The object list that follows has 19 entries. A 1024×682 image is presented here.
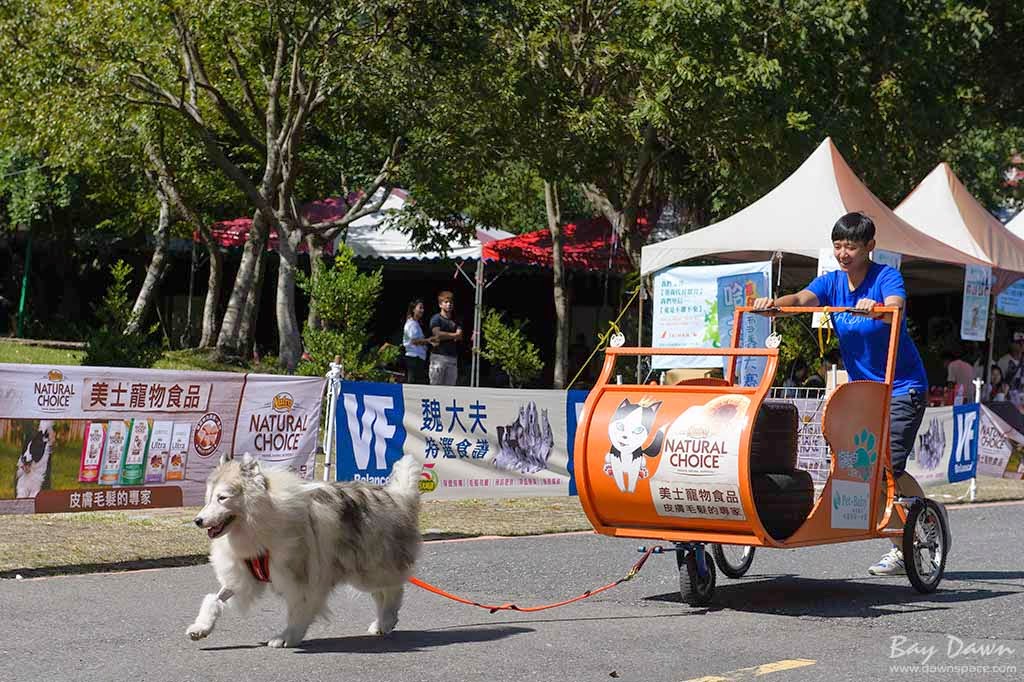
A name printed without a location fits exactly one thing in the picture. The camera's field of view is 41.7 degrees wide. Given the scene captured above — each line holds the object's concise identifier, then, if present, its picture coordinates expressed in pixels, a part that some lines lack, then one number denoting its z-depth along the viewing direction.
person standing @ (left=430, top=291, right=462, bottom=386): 20.05
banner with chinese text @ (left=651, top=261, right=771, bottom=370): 16.95
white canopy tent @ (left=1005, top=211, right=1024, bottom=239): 24.58
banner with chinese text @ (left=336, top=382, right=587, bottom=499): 12.66
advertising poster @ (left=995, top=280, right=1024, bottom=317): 20.72
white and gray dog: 6.77
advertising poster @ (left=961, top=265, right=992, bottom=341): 18.30
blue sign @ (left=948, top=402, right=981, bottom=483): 17.34
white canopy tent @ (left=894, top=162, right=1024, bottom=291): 19.77
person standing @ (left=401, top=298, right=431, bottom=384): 20.66
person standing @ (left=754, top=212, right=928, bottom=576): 8.60
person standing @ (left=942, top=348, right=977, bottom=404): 21.31
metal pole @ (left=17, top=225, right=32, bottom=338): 34.03
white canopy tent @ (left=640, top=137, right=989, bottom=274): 17.36
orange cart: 7.63
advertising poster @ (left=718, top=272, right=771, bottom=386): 16.84
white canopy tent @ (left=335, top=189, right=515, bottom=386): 24.62
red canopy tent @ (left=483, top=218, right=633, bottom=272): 26.84
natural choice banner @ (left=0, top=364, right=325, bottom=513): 10.06
